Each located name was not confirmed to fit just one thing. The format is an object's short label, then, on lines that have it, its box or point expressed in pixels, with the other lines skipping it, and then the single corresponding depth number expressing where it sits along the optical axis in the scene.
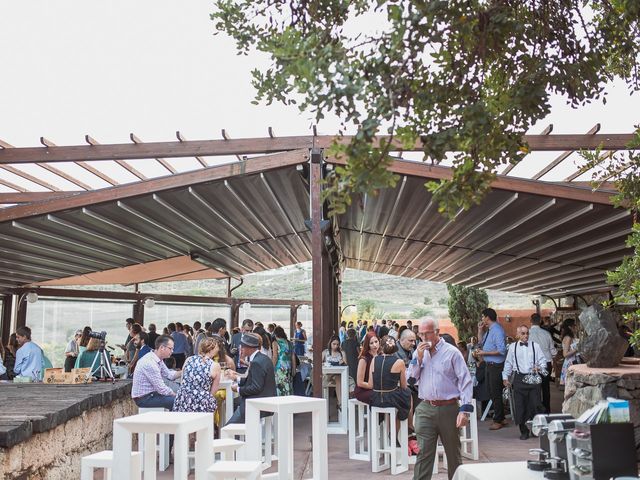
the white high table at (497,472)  2.78
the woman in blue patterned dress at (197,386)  5.77
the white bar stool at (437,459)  6.44
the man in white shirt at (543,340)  9.37
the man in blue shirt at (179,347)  11.36
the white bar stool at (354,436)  7.17
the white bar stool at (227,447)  4.80
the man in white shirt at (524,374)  8.08
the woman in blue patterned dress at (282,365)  8.87
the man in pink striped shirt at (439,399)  4.66
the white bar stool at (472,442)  6.91
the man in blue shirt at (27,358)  8.00
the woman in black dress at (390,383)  6.57
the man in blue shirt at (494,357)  8.79
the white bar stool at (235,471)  3.88
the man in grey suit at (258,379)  5.78
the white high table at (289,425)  4.69
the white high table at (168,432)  3.87
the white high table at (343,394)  9.11
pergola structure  8.04
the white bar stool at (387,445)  6.42
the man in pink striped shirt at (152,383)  6.39
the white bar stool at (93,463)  4.39
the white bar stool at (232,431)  5.53
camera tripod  7.71
